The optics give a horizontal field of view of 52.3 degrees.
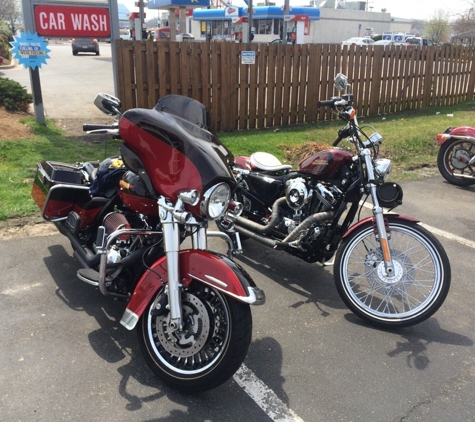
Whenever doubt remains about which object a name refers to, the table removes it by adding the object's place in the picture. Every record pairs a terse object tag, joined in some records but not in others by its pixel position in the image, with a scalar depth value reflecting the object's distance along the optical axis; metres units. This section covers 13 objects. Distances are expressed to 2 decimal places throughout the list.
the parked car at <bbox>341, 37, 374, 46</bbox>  41.38
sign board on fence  9.55
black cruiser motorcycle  3.50
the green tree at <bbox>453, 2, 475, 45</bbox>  27.46
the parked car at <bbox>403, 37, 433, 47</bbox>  38.50
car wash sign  8.41
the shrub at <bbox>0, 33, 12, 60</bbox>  24.07
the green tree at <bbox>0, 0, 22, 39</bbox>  39.26
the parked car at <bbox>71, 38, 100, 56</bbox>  30.84
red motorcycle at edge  6.91
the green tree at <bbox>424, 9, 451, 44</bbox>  55.53
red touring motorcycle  2.62
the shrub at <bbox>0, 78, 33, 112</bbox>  9.66
